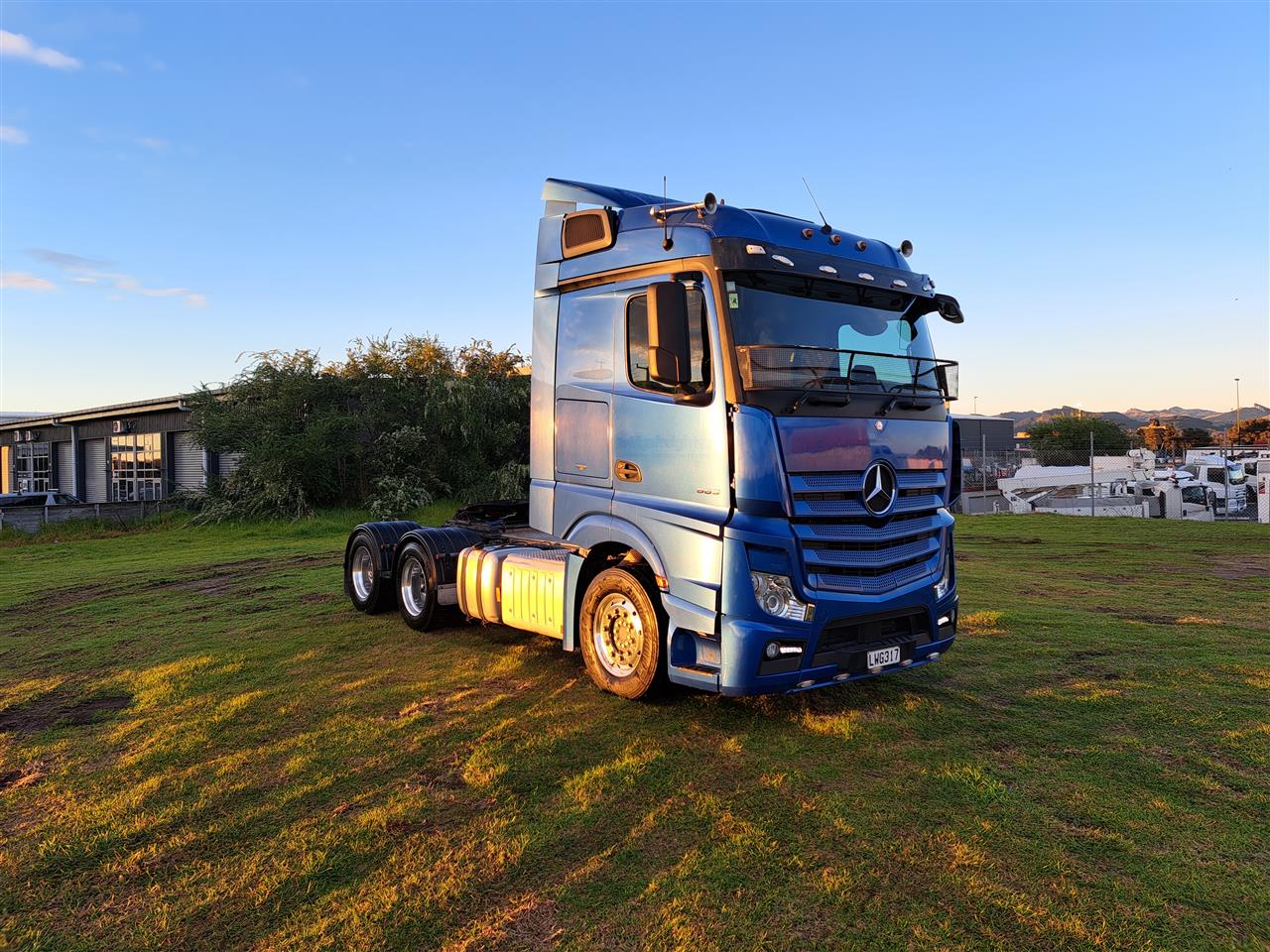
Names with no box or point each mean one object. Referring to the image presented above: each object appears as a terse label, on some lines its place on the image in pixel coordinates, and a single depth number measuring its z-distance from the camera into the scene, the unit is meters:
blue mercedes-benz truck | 4.85
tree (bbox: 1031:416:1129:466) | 69.62
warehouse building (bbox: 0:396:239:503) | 32.97
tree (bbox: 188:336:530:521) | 25.64
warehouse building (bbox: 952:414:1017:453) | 72.94
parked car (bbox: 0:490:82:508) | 30.86
